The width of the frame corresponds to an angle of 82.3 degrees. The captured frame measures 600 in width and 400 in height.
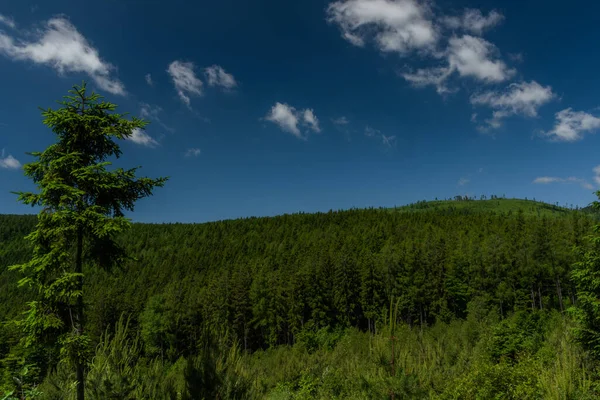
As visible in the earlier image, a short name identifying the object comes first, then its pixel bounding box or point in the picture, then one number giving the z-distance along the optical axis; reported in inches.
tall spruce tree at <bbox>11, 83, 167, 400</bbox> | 364.8
